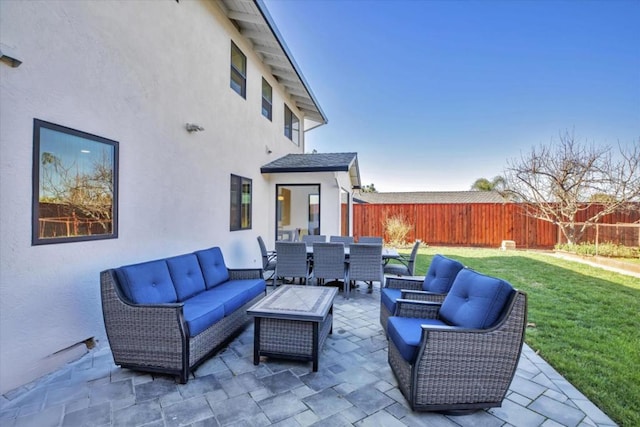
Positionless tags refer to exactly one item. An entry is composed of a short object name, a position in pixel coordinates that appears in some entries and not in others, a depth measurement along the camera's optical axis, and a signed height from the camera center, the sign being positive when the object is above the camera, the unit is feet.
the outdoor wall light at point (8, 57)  7.92 +4.43
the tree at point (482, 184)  111.57 +13.19
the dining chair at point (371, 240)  23.09 -1.92
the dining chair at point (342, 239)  23.76 -1.91
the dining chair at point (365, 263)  18.44 -3.05
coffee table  9.78 -4.03
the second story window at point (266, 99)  28.27 +11.90
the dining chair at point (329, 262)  18.65 -3.01
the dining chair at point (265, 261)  20.71 -3.42
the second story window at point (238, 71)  22.52 +11.73
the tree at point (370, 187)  134.27 +13.83
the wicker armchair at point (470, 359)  7.22 -3.62
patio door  32.48 +0.76
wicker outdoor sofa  8.93 -3.50
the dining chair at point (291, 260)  19.22 -3.02
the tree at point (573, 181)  36.47 +5.07
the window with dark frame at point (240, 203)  22.30 +0.98
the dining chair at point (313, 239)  24.49 -1.99
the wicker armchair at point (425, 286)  11.05 -2.97
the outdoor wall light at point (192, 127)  16.63 +5.14
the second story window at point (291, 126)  34.93 +11.58
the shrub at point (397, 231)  43.29 -2.20
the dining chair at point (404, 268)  19.53 -3.67
